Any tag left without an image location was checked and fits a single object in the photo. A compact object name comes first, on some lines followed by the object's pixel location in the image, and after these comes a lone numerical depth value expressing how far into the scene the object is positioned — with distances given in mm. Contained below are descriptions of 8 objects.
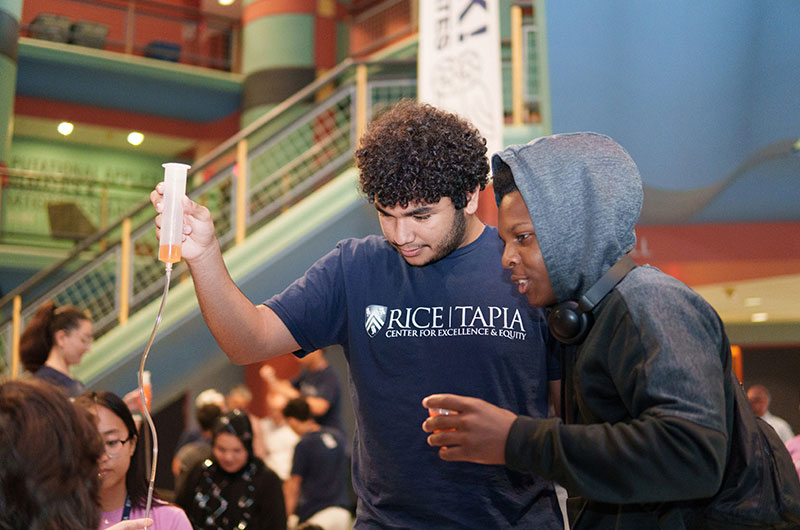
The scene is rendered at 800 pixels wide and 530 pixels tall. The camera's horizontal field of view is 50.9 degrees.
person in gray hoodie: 1137
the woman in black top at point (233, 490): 3912
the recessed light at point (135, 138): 12522
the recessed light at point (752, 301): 9648
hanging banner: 5750
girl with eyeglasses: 2521
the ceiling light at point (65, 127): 11836
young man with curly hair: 1813
